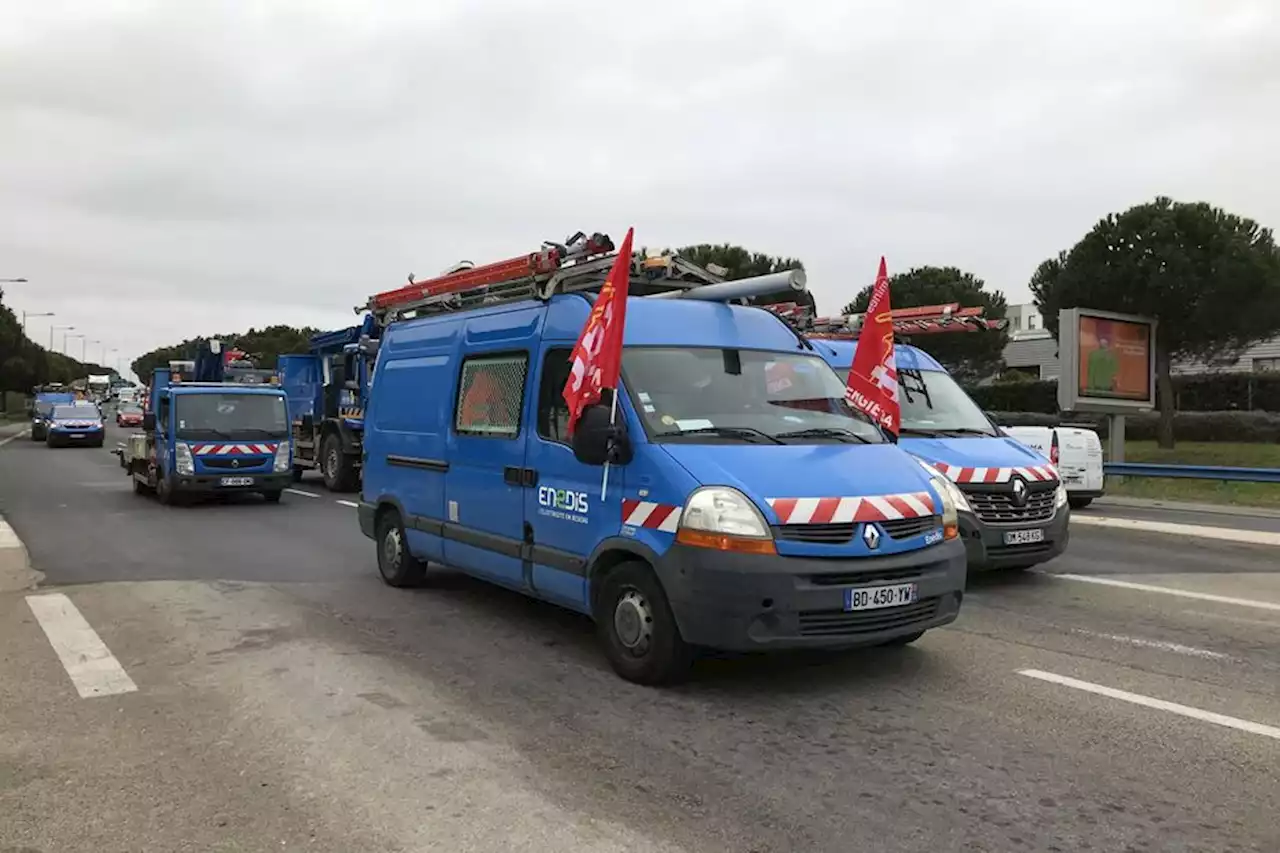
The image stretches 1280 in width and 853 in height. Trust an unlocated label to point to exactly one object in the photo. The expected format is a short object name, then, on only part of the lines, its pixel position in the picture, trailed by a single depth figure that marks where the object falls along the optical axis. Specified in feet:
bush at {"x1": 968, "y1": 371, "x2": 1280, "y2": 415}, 130.21
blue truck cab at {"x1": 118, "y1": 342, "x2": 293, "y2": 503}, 54.80
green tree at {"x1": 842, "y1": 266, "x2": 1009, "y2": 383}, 151.02
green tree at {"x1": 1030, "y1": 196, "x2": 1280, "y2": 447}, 91.76
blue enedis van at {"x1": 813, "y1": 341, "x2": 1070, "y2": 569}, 28.12
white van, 54.34
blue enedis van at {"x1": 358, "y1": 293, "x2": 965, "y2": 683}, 17.47
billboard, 67.51
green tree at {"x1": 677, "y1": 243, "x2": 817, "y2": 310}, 130.62
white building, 195.83
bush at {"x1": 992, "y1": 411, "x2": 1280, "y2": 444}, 105.91
